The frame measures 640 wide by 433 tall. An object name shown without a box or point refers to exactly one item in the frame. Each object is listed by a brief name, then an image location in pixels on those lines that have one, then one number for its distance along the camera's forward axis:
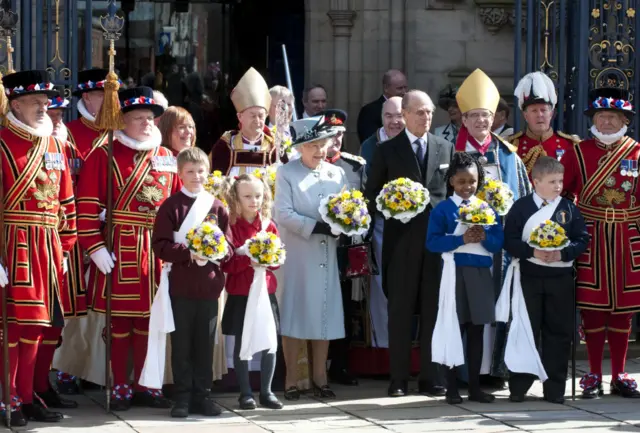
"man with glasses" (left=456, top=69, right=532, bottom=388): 10.16
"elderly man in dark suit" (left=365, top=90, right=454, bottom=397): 10.06
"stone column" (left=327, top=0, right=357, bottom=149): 13.73
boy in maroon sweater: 9.27
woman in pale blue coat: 9.91
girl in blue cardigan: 9.72
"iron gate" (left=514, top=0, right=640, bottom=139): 11.23
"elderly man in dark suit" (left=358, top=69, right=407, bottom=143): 12.09
